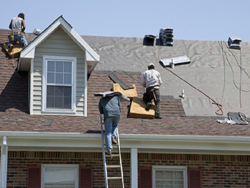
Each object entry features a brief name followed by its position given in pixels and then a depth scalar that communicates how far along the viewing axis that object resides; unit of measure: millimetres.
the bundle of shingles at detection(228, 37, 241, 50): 16719
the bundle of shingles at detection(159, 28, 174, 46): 16500
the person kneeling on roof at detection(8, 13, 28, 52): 14094
